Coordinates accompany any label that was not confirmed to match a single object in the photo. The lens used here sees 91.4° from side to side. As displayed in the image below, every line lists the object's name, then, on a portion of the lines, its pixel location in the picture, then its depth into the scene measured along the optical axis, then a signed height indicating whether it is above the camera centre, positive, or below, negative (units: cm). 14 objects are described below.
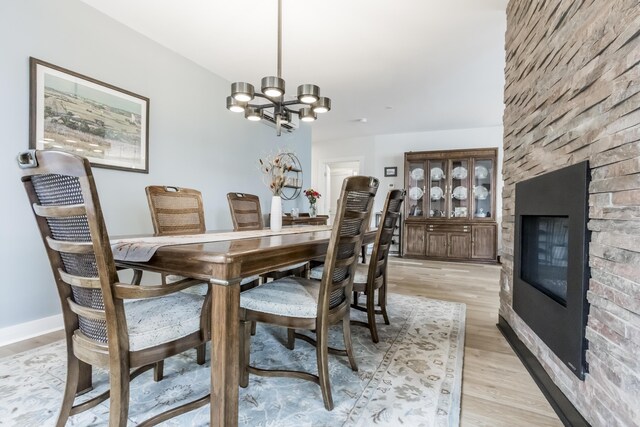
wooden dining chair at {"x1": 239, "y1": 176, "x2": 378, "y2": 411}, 135 -42
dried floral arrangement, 221 +24
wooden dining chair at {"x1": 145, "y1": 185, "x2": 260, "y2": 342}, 193 -5
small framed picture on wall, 645 +82
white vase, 225 -4
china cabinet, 545 +12
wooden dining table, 103 -28
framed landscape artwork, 217 +68
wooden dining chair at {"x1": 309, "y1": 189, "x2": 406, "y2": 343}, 207 -36
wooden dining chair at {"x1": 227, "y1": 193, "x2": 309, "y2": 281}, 255 -8
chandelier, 196 +75
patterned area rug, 133 -89
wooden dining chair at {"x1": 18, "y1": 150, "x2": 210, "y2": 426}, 94 -31
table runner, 117 -16
